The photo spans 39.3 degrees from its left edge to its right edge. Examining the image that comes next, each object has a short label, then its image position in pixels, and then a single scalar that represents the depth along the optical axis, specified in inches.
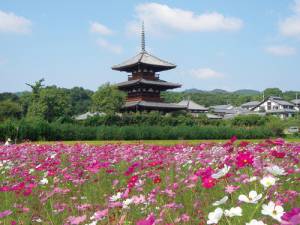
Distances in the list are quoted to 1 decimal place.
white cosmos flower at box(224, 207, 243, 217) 68.3
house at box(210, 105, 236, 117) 3467.0
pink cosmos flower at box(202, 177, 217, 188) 93.4
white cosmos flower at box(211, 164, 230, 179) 85.3
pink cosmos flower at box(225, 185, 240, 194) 96.1
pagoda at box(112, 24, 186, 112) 1598.2
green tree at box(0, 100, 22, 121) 2027.6
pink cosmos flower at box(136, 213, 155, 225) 53.1
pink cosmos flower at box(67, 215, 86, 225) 82.9
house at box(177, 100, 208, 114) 2389.6
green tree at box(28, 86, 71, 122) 1872.5
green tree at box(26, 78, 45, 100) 2108.3
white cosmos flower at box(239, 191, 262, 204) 71.8
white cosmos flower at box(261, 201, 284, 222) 63.5
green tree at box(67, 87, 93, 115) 2982.3
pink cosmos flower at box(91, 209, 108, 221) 85.9
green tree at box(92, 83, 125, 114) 1540.4
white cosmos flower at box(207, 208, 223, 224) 62.6
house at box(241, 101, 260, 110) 4111.7
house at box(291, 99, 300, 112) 3924.2
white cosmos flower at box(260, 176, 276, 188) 81.0
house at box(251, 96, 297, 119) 3543.3
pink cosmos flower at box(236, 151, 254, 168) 98.6
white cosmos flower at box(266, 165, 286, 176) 82.8
